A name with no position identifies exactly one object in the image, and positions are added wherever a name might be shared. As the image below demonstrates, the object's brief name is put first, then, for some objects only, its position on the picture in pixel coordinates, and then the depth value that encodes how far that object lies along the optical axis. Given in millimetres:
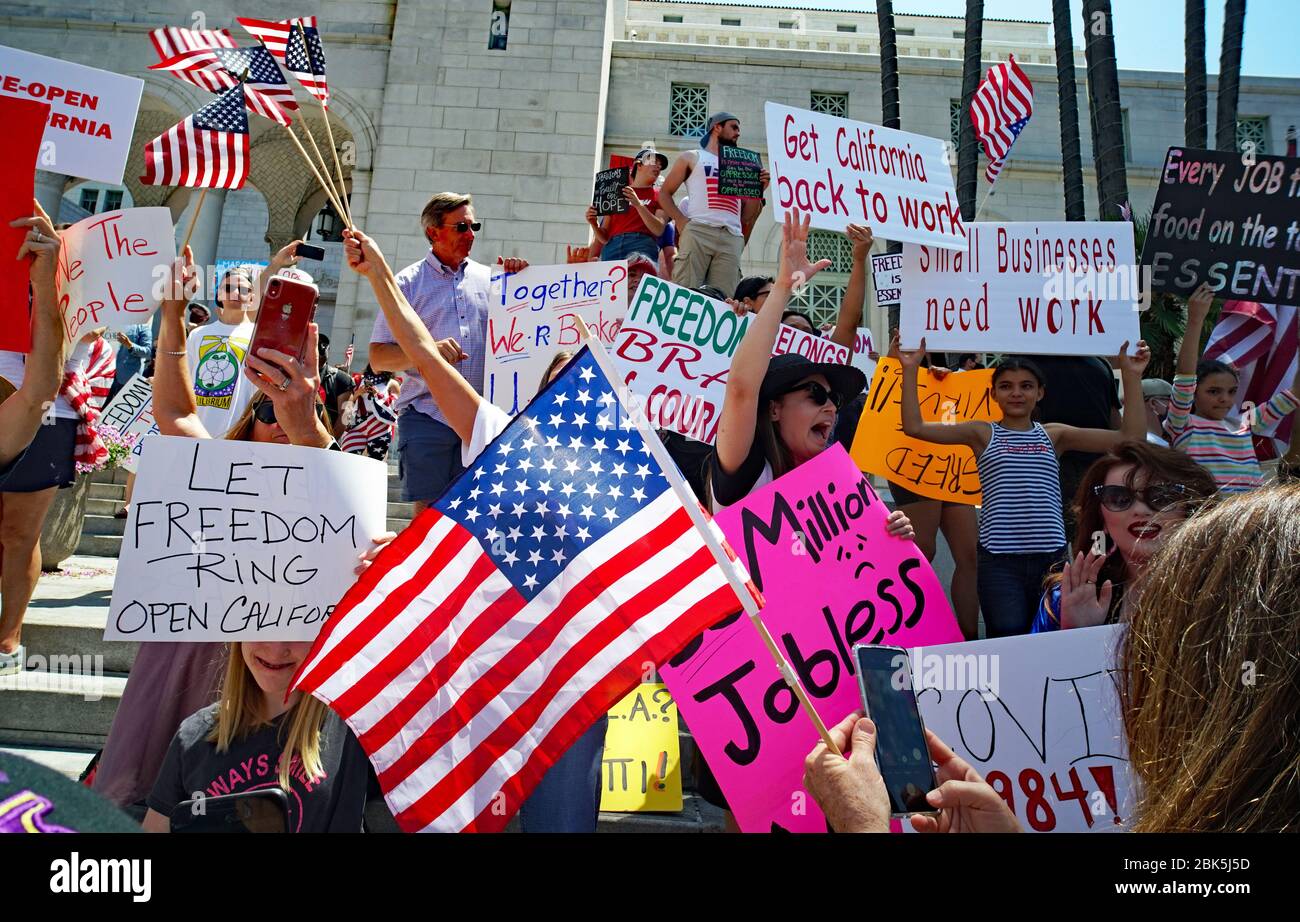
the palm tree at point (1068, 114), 11531
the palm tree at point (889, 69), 13406
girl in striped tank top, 4469
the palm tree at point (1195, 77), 11477
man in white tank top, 8055
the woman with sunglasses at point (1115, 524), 3043
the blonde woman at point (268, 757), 2311
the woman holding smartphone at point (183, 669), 2730
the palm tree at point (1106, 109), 10211
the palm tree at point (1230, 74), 12414
